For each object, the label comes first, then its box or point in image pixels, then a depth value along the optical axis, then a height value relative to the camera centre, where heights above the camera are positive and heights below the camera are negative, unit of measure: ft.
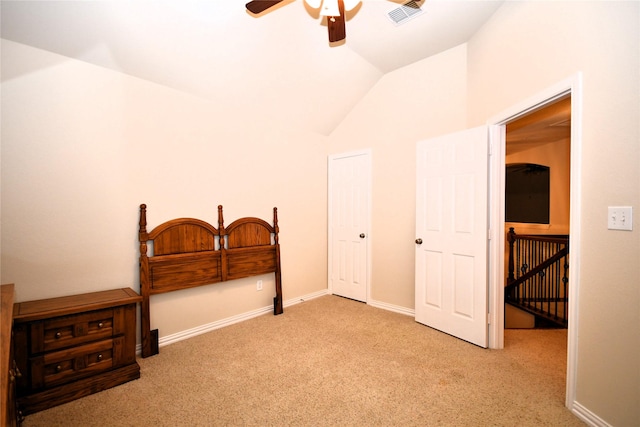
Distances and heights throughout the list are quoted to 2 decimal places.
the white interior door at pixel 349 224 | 12.91 -0.66
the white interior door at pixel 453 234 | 8.65 -0.81
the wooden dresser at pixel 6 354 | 2.80 -1.66
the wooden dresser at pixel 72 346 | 5.88 -3.04
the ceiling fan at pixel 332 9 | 6.29 +4.51
